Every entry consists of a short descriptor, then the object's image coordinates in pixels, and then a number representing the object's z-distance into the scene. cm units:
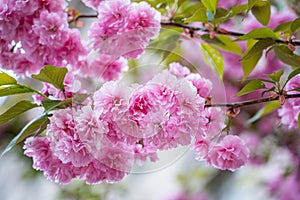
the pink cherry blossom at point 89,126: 127
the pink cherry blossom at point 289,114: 143
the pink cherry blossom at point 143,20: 136
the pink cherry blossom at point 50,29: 136
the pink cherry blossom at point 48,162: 132
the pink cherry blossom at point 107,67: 139
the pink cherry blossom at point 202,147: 133
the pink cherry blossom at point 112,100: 126
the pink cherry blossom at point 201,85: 134
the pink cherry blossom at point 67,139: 128
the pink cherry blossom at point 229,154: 135
